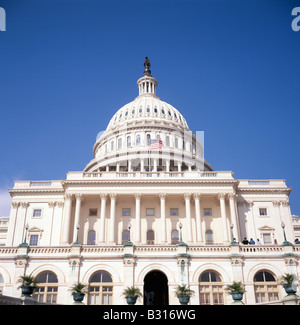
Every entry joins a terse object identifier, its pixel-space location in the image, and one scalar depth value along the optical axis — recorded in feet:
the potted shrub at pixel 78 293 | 90.27
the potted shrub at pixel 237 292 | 90.74
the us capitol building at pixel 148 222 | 107.45
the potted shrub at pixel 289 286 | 84.42
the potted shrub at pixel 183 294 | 95.30
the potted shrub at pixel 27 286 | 87.10
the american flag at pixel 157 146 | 271.49
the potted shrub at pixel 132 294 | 94.02
